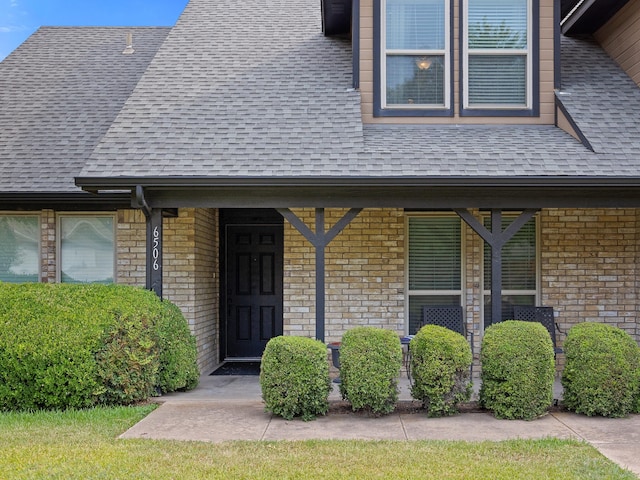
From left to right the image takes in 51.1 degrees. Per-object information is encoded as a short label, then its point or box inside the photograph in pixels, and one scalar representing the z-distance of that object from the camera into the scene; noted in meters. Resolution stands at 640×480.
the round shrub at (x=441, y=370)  6.49
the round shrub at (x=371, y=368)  6.45
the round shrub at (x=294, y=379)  6.39
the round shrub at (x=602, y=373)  6.43
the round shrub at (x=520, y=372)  6.40
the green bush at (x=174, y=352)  7.34
